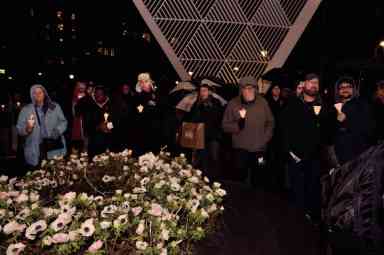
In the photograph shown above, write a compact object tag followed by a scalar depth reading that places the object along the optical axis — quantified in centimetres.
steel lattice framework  1331
